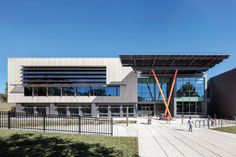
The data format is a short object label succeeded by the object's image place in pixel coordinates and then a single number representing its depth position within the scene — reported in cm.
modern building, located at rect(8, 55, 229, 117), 4309
